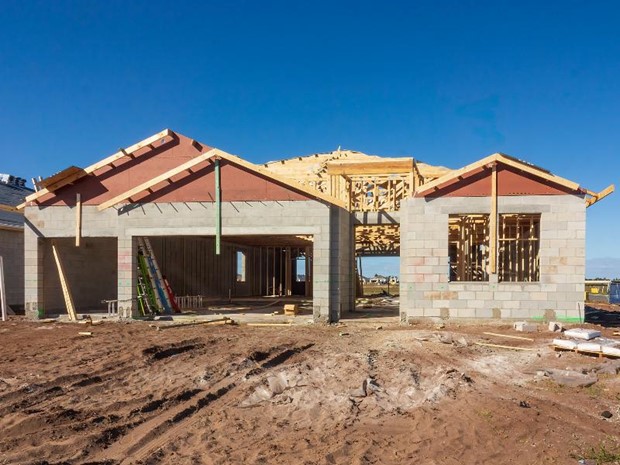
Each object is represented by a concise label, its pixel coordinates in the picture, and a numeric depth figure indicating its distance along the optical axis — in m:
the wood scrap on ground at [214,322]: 16.73
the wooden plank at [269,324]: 16.69
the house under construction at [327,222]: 16.02
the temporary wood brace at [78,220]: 18.48
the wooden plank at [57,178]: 18.06
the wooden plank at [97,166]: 18.41
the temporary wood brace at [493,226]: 15.98
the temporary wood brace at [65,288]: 17.95
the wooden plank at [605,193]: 16.09
